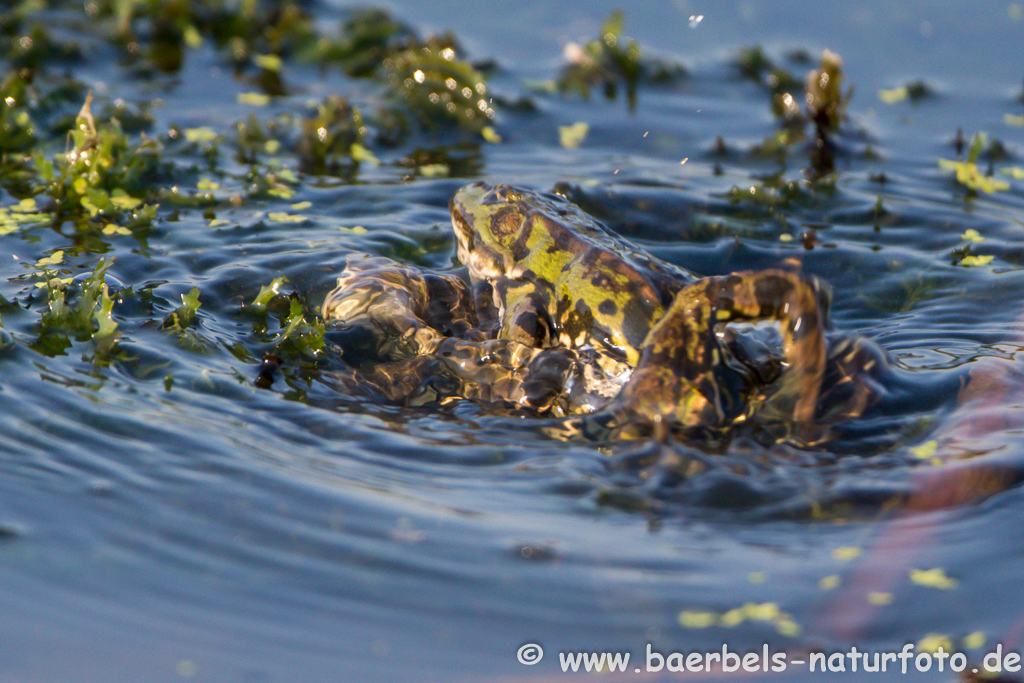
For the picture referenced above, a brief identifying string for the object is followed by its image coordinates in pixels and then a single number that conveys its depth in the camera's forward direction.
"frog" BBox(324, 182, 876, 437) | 8.52
